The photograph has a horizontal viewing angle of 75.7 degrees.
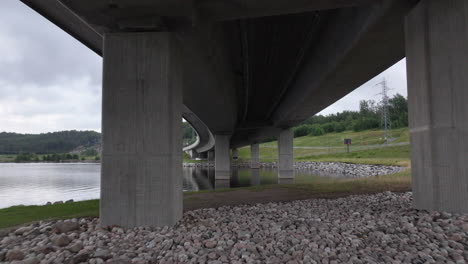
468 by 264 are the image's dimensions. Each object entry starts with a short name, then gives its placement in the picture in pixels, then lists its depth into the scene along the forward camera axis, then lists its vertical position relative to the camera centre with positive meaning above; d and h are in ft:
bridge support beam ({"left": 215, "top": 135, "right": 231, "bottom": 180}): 140.56 -3.16
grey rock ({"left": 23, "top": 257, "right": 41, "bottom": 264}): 18.07 -6.60
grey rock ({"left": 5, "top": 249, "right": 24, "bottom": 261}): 19.30 -6.71
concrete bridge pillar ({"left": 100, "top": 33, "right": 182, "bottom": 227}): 27.43 +1.60
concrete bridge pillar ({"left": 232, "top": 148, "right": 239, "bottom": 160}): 349.06 -6.74
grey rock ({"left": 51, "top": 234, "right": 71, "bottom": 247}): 21.67 -6.54
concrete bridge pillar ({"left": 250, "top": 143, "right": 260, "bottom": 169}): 246.47 -5.84
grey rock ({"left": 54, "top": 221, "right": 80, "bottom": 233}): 25.46 -6.53
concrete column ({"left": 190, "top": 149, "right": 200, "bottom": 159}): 366.12 -6.42
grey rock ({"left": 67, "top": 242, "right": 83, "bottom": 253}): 20.22 -6.57
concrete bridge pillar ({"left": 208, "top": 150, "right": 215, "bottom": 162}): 294.60 -6.90
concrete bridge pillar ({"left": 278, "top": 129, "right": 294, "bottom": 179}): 132.77 -2.51
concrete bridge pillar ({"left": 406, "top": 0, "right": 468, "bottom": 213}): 25.85 +3.61
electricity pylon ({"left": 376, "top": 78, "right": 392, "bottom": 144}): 318.28 +32.80
